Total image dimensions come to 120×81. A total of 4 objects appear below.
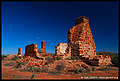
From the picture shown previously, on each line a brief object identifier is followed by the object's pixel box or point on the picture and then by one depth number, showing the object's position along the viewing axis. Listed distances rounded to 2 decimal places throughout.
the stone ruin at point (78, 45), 14.68
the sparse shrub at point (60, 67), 8.78
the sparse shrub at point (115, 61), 14.08
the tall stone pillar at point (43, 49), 25.44
